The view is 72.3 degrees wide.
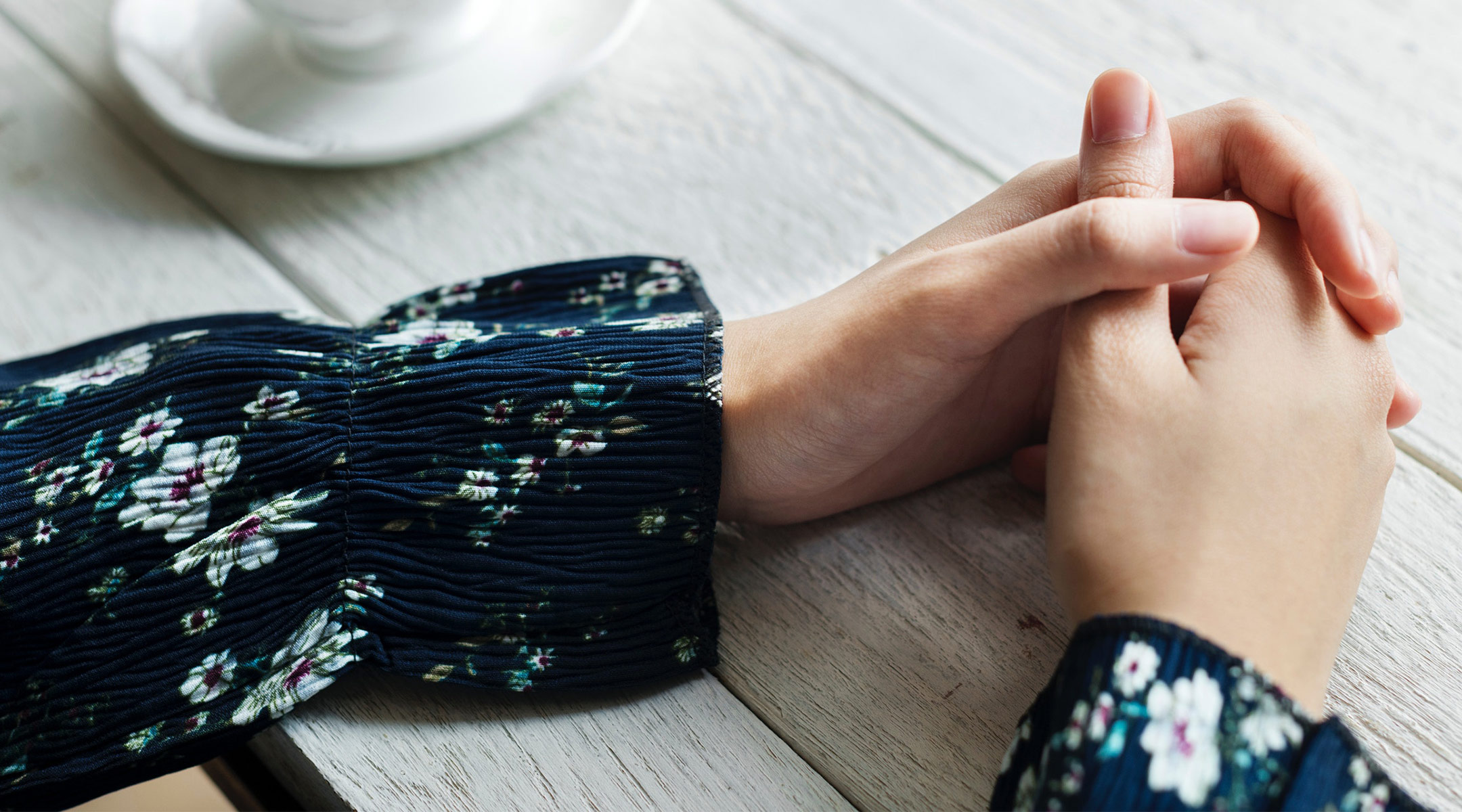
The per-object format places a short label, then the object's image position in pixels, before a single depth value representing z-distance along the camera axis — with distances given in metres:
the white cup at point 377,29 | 0.77
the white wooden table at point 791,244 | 0.53
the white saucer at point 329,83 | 0.79
